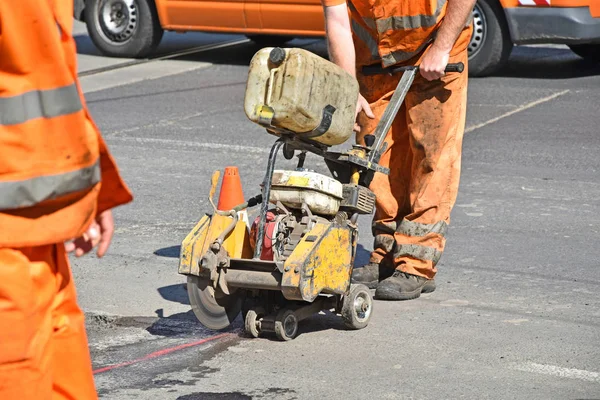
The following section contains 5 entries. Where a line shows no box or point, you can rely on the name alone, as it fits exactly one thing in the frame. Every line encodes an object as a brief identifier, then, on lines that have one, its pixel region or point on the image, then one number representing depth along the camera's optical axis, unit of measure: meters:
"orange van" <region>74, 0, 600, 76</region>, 21.31
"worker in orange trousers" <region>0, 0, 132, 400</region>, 5.03
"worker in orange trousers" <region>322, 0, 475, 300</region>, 10.66
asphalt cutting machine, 9.23
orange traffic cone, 11.59
